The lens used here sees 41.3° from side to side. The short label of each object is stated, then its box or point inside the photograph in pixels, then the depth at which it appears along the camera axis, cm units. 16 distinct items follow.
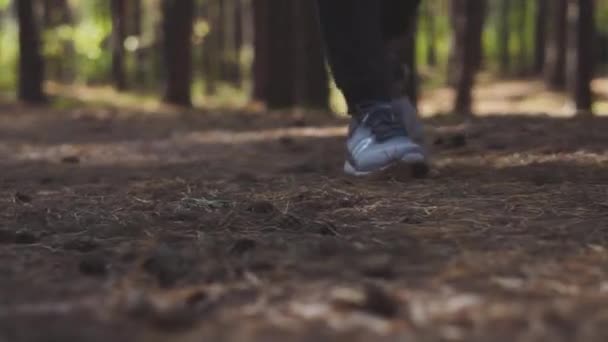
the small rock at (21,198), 264
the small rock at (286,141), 479
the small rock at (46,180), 330
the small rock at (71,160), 428
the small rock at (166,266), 142
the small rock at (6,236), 191
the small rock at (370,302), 118
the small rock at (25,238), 189
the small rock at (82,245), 177
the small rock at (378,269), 141
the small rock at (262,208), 220
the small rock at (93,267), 148
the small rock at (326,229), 189
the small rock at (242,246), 165
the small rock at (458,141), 404
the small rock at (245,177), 310
